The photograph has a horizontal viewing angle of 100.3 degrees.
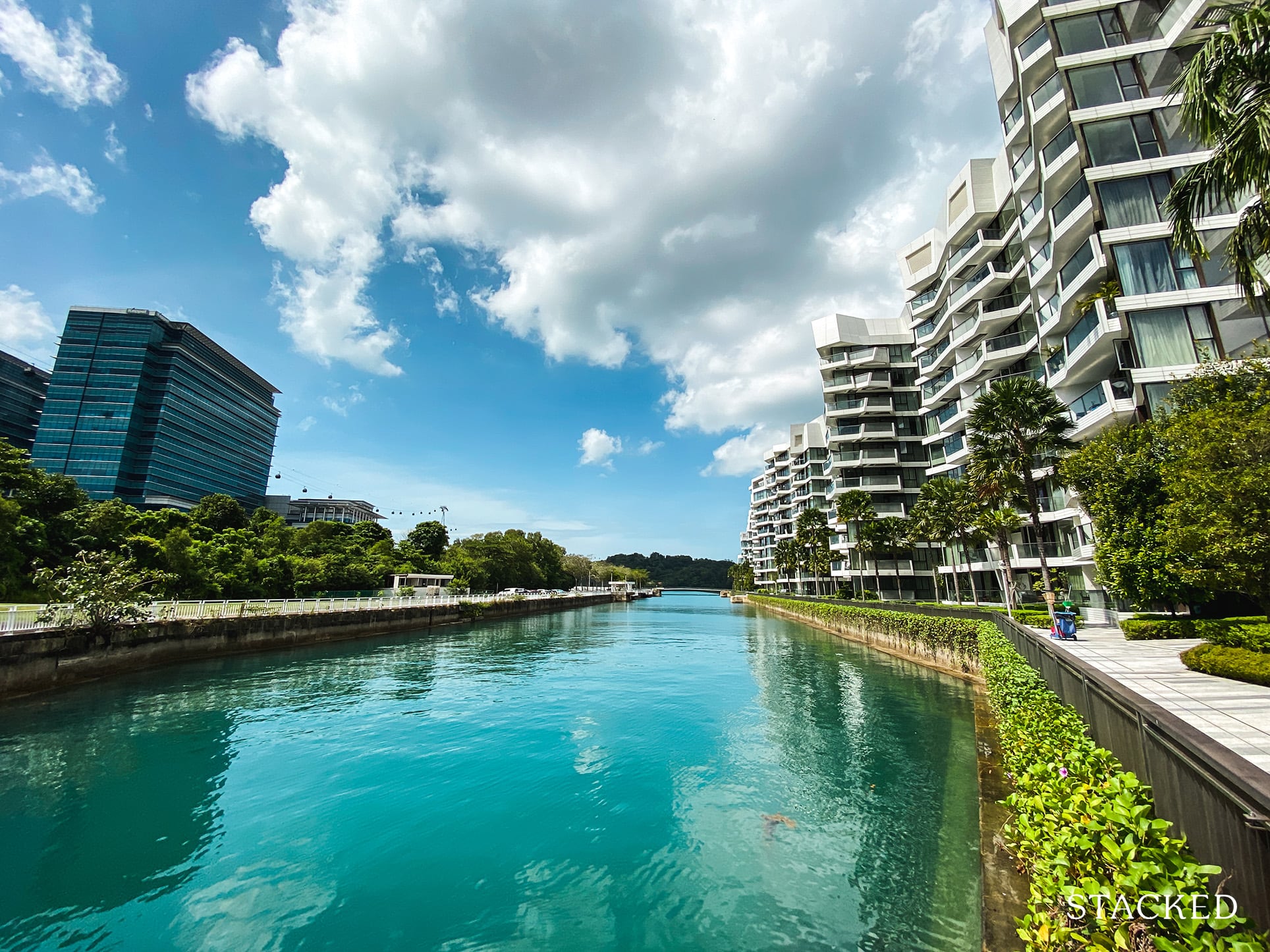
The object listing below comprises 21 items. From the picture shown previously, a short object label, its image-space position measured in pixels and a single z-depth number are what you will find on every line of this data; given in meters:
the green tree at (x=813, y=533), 69.62
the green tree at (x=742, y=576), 138.88
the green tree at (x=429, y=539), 93.88
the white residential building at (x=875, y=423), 60.03
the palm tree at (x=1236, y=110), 8.88
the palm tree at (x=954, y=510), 36.50
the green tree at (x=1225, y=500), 11.56
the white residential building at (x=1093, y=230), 23.14
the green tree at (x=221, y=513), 78.94
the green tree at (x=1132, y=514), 16.83
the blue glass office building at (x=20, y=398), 122.19
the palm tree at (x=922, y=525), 40.79
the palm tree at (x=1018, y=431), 29.48
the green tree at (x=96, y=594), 21.19
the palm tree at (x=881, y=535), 52.12
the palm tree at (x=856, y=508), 54.34
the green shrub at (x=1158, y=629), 18.89
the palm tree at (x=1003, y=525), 32.66
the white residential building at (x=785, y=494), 81.12
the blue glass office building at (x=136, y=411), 115.06
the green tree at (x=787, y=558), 86.25
